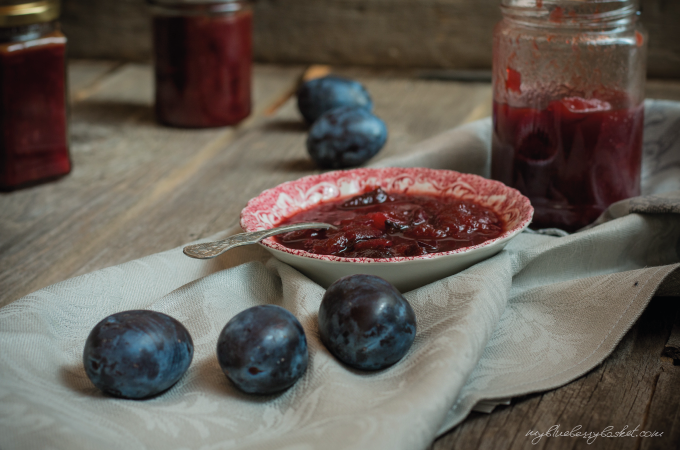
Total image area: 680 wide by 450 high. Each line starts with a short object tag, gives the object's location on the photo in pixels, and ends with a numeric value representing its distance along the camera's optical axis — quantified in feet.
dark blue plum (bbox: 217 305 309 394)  2.35
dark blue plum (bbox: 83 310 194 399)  2.35
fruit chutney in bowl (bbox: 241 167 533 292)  2.54
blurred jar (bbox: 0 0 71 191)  3.02
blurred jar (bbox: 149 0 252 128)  3.46
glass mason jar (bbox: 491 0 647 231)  2.80
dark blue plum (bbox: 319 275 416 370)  2.39
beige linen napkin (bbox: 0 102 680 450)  2.31
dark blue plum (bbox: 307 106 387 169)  3.24
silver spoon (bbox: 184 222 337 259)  2.54
